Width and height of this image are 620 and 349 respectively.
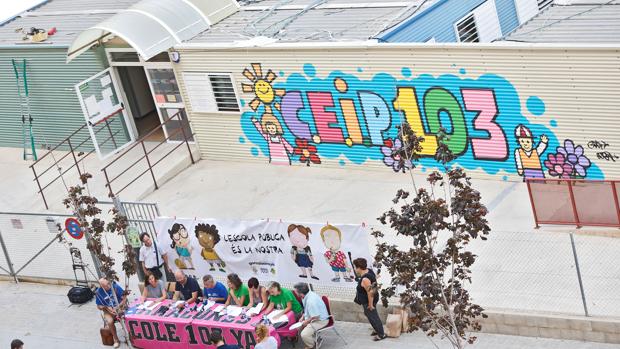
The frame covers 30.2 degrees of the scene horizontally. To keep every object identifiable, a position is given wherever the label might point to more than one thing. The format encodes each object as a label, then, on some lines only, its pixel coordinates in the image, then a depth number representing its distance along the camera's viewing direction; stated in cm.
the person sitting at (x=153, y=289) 2036
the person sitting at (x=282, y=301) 1870
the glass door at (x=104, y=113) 2812
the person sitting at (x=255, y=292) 1914
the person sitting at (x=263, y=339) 1705
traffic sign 2175
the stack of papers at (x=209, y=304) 1958
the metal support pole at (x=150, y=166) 2632
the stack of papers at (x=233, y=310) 1906
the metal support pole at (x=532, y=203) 2002
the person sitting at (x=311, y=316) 1833
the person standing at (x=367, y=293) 1816
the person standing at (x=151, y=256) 2081
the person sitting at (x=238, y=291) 1939
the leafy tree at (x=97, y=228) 1964
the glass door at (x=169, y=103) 2788
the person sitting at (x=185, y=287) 2003
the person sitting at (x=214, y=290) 1973
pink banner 1875
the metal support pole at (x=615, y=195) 1906
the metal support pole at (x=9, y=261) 2361
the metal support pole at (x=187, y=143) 2753
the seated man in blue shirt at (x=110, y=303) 2027
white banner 1898
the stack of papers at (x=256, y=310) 1888
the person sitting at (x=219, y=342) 1692
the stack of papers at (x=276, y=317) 1850
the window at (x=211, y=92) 2642
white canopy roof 2638
